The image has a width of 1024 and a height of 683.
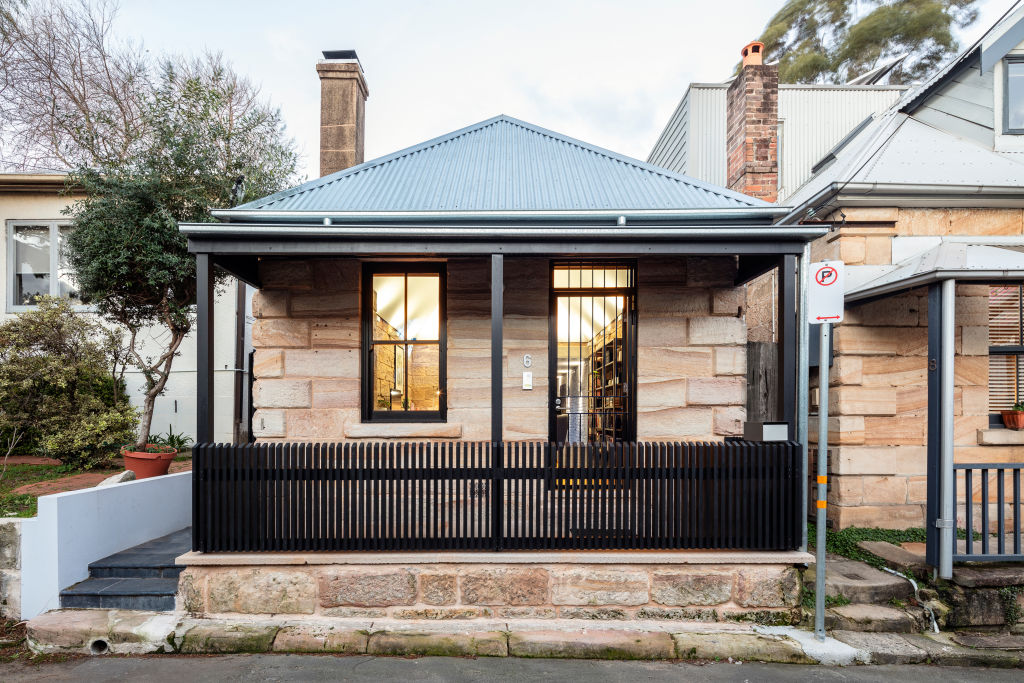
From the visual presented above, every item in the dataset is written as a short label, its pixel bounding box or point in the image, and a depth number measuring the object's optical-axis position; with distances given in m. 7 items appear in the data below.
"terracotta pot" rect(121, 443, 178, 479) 7.59
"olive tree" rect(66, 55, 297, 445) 8.34
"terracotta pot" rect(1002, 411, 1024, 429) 6.50
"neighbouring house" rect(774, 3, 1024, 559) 6.61
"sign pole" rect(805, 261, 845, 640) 4.75
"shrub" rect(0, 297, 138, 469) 8.39
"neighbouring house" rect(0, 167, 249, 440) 11.62
